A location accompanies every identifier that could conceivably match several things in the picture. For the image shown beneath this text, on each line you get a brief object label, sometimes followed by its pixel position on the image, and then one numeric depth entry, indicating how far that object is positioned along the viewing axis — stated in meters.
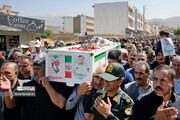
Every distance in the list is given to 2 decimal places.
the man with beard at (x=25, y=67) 3.72
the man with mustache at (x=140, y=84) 2.73
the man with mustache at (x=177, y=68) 3.19
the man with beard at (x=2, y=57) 5.52
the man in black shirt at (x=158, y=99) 2.02
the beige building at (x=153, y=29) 121.19
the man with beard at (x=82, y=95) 2.34
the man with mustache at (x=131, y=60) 4.62
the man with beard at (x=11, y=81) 2.73
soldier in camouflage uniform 2.01
